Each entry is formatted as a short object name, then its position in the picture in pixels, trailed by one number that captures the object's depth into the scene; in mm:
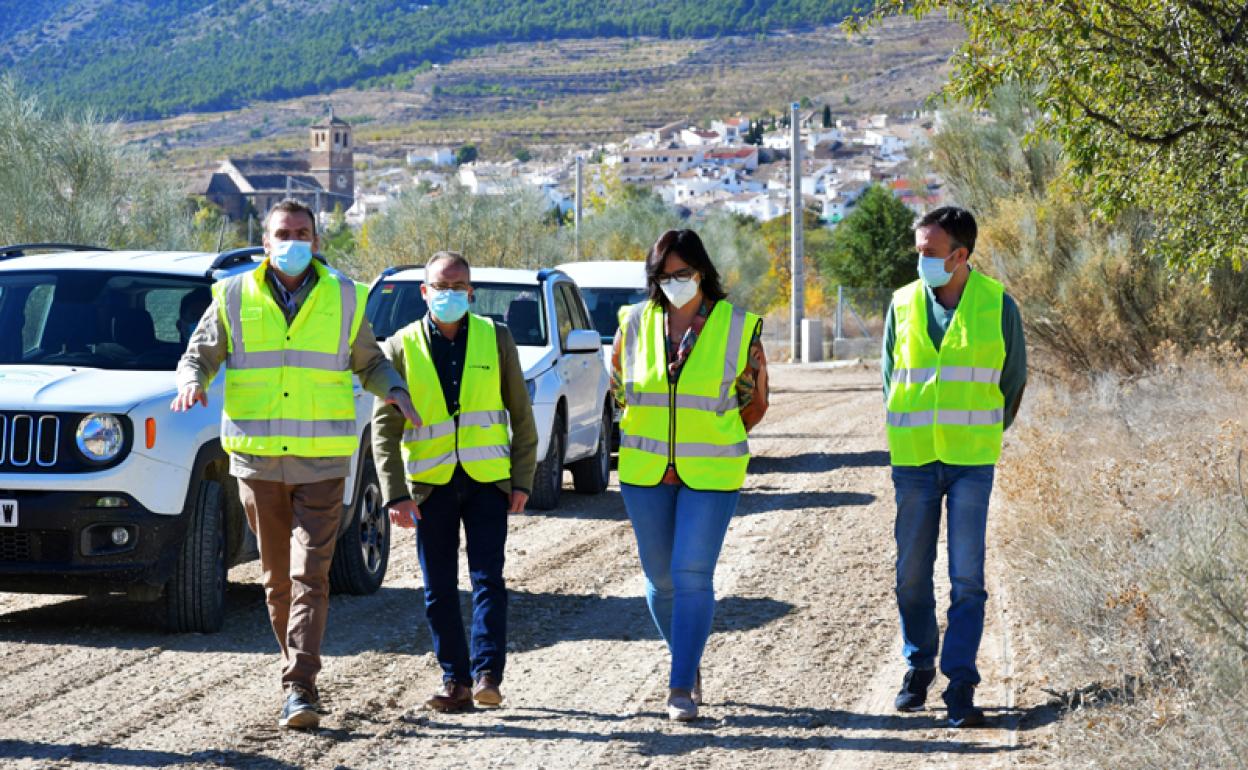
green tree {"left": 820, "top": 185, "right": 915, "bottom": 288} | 75312
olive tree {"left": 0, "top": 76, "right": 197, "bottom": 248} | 26656
